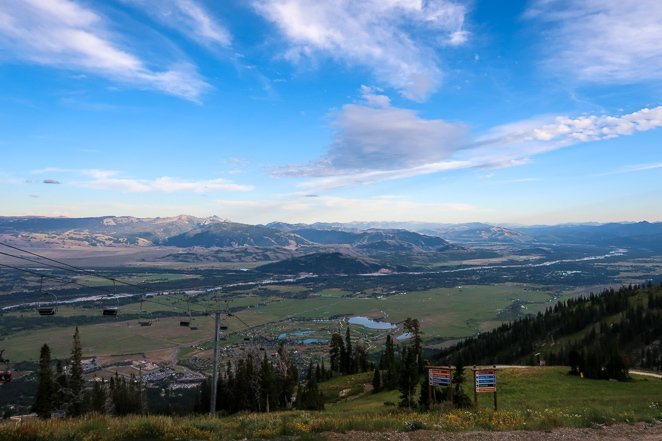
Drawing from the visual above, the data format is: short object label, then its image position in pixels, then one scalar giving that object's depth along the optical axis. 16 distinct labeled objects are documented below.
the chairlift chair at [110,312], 33.81
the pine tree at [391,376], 64.07
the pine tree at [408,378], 46.50
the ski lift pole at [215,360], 34.07
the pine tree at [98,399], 75.69
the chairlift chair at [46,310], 29.55
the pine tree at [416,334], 74.65
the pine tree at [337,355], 101.16
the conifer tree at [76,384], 71.94
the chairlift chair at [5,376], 40.87
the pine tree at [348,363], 98.44
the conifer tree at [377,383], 65.60
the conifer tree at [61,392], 70.50
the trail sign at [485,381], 28.39
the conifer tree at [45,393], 68.12
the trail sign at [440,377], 28.92
